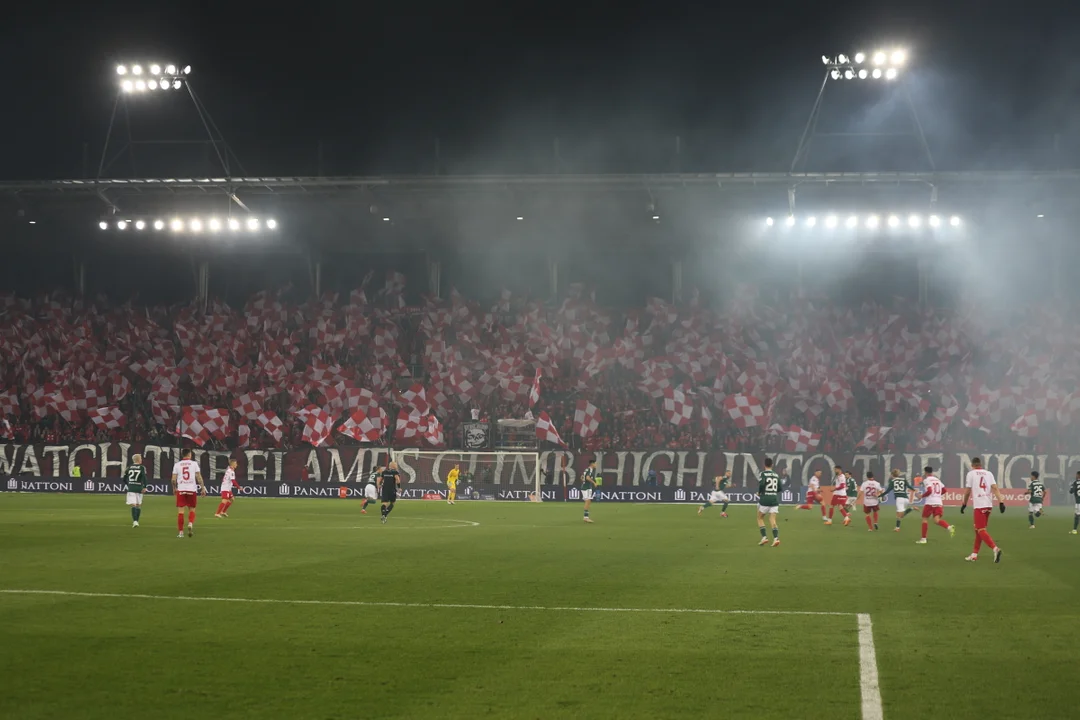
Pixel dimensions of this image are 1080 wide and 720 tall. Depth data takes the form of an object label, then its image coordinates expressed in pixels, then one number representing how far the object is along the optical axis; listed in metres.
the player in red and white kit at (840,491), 37.69
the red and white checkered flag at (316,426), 59.50
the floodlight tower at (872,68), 47.97
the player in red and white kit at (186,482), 28.05
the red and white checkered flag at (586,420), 58.85
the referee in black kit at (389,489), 36.25
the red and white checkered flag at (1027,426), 57.31
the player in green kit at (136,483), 31.55
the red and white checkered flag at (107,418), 61.09
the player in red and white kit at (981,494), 23.89
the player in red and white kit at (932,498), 30.27
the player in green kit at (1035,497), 37.25
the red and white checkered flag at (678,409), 59.12
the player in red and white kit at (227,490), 37.38
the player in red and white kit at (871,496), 35.97
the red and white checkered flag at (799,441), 57.16
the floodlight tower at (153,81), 51.56
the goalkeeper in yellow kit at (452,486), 51.22
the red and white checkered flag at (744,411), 58.62
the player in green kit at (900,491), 35.41
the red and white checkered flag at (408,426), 59.09
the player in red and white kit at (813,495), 42.53
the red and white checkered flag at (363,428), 59.26
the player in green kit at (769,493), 27.30
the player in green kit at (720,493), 42.59
